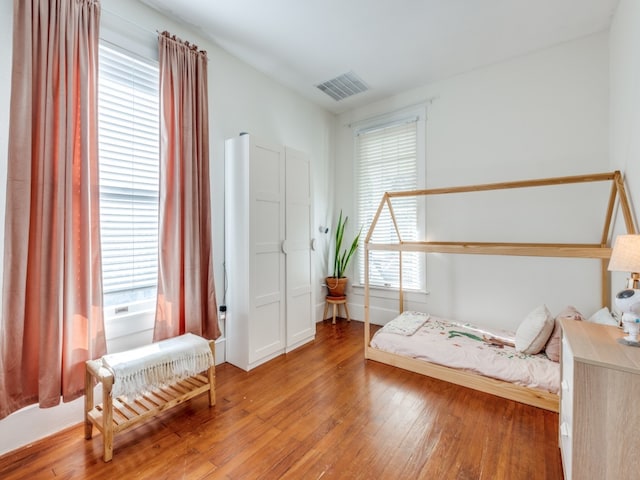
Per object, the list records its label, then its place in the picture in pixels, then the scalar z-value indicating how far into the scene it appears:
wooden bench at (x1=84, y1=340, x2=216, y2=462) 1.65
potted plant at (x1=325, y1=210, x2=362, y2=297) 4.03
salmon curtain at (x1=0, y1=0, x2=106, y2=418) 1.64
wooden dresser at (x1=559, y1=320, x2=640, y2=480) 1.09
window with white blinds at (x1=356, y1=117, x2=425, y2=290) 3.71
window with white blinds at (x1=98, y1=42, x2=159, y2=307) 2.12
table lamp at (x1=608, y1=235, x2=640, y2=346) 1.30
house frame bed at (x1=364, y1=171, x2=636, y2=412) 1.97
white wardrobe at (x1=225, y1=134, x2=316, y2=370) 2.72
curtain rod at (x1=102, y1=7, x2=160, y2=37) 2.12
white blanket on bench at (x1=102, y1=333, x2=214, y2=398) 1.72
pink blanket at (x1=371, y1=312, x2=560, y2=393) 2.20
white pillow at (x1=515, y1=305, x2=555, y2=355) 2.40
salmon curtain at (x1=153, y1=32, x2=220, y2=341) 2.31
